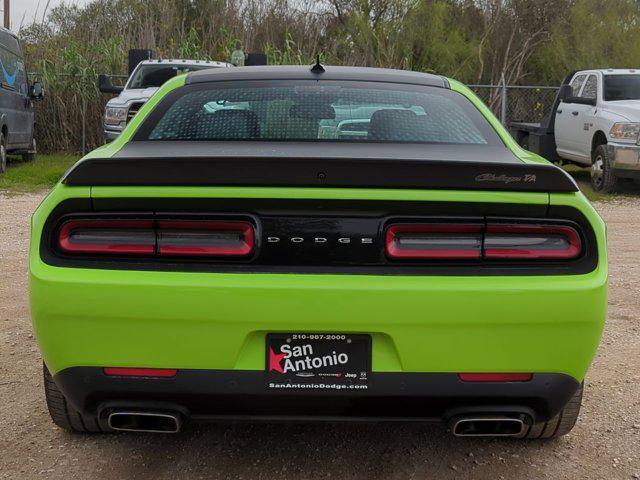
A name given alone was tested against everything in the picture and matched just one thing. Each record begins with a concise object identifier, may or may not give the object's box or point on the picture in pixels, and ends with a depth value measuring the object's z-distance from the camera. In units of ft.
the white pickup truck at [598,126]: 38.45
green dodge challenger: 8.11
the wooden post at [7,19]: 68.46
